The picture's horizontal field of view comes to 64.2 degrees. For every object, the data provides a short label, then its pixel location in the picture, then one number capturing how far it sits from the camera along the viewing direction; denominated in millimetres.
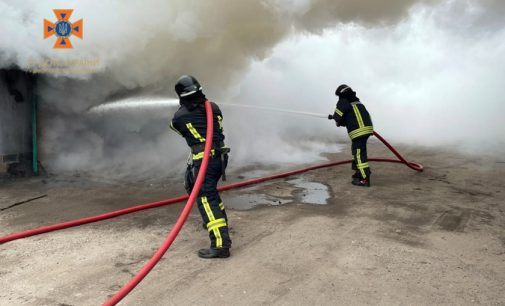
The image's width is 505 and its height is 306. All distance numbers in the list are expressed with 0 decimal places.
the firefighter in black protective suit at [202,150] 3529
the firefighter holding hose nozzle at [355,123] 6105
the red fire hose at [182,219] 2372
